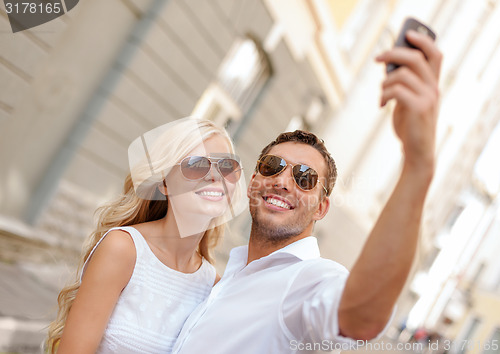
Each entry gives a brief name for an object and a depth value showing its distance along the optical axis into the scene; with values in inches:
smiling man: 30.2
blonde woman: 56.9
